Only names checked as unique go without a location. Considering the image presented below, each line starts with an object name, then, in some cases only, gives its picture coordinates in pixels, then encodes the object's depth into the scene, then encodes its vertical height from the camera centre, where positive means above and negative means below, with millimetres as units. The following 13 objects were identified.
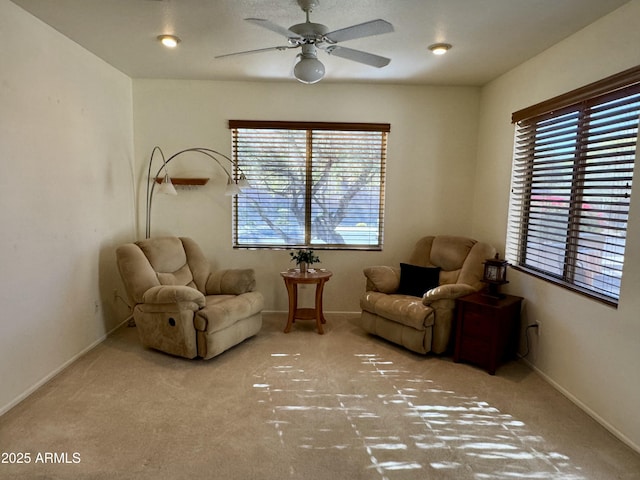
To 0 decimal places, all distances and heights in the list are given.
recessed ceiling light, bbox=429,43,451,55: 3078 +1286
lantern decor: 3279 -555
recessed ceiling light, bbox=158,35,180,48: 2992 +1252
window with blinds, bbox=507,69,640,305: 2436 +203
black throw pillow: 3902 -727
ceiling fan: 2139 +975
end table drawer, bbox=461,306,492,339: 3146 -935
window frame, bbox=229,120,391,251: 4336 +444
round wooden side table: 3844 -858
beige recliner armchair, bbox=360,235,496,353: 3383 -791
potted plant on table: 3992 -559
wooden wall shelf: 4309 +222
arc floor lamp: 4344 +423
